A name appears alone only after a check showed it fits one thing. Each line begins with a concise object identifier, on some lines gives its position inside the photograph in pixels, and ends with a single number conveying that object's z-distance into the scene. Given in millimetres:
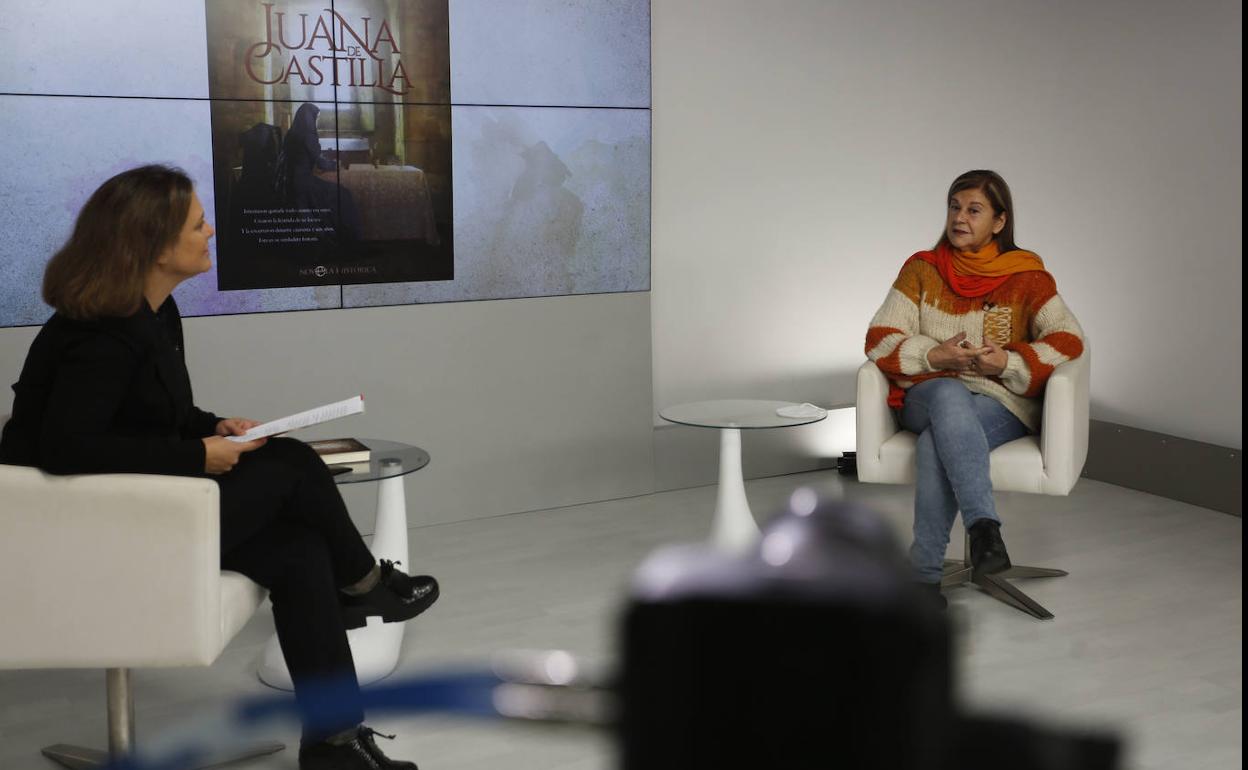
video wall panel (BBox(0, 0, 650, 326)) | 4262
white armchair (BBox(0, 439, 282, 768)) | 2506
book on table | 3486
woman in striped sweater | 3971
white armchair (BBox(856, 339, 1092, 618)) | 3961
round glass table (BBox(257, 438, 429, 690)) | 3395
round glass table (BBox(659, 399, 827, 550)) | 4297
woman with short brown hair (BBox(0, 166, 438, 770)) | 2621
